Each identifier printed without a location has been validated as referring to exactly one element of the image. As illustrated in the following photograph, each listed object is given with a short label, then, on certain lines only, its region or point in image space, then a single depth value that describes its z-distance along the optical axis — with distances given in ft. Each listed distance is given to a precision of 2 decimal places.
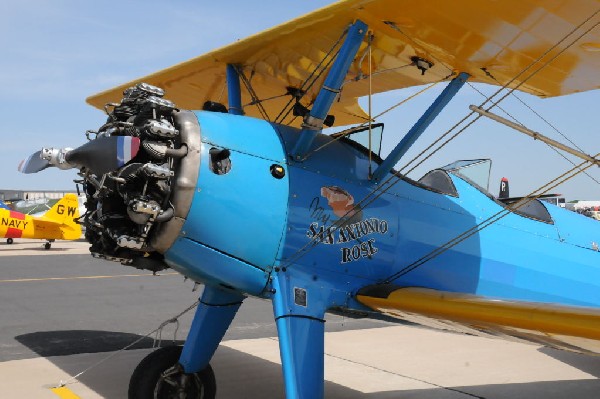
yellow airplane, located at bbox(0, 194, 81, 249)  85.25
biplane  12.47
